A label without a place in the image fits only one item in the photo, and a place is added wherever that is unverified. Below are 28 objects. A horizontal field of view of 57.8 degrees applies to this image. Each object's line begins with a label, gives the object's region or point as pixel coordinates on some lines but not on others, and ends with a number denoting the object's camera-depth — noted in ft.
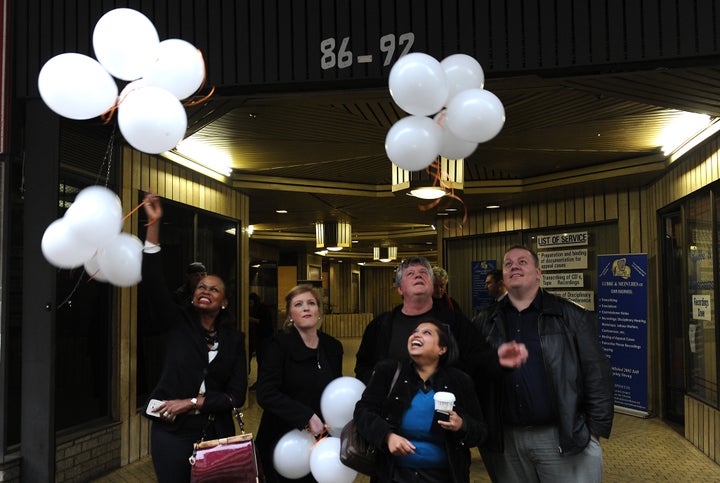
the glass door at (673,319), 24.47
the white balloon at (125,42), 9.34
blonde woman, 10.45
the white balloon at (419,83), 9.57
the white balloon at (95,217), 8.84
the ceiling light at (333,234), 43.91
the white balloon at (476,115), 9.73
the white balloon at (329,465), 10.00
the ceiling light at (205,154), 21.79
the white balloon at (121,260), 9.47
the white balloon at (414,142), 10.09
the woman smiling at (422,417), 9.04
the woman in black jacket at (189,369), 10.13
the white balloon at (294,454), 10.53
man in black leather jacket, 9.87
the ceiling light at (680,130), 19.48
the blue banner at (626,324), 25.53
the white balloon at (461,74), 10.53
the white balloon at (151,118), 8.88
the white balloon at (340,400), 10.19
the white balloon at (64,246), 8.89
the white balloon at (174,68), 9.65
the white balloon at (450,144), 10.57
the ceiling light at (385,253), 68.52
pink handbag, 9.70
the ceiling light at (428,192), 24.34
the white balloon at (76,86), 9.21
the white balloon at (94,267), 9.75
